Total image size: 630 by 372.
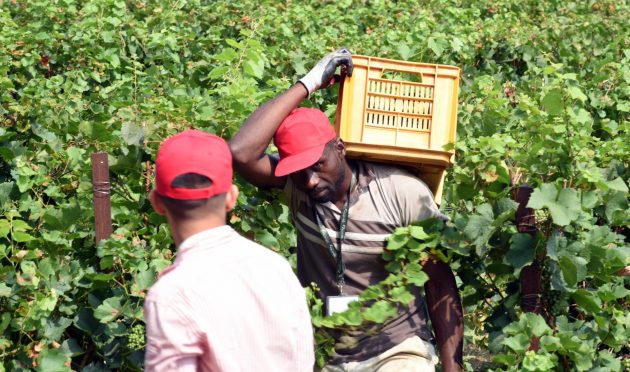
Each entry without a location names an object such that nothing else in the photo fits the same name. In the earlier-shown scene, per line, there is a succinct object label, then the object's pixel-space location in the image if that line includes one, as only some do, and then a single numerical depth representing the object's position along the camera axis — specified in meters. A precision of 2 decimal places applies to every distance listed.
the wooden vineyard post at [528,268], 8.02
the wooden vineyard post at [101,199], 9.02
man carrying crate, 7.73
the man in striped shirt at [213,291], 4.99
